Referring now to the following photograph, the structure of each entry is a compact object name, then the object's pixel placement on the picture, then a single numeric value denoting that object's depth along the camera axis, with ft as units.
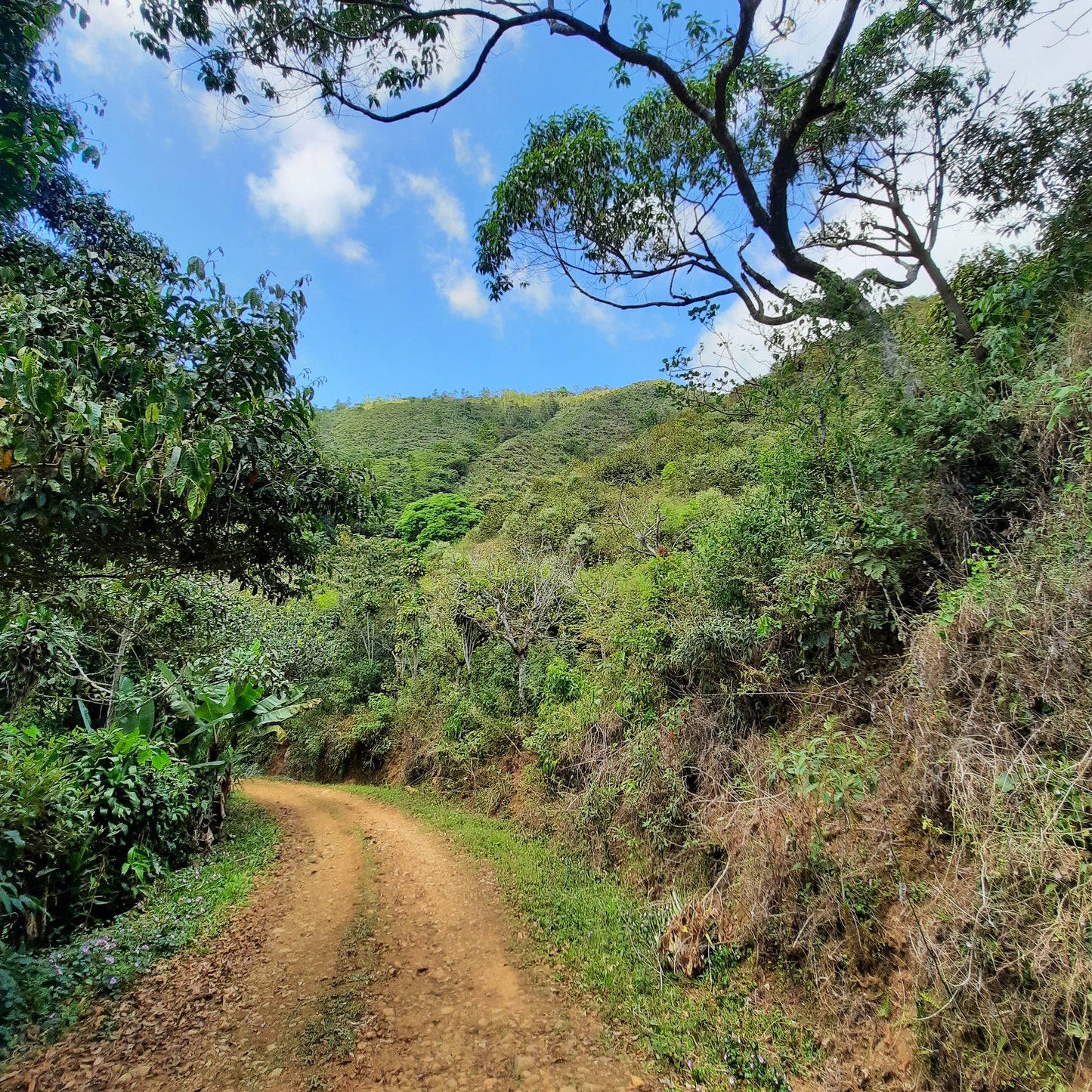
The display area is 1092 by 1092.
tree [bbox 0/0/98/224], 12.12
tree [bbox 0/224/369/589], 8.65
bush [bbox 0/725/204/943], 15.61
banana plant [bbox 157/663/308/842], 25.53
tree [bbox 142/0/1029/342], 18.69
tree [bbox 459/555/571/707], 40.83
